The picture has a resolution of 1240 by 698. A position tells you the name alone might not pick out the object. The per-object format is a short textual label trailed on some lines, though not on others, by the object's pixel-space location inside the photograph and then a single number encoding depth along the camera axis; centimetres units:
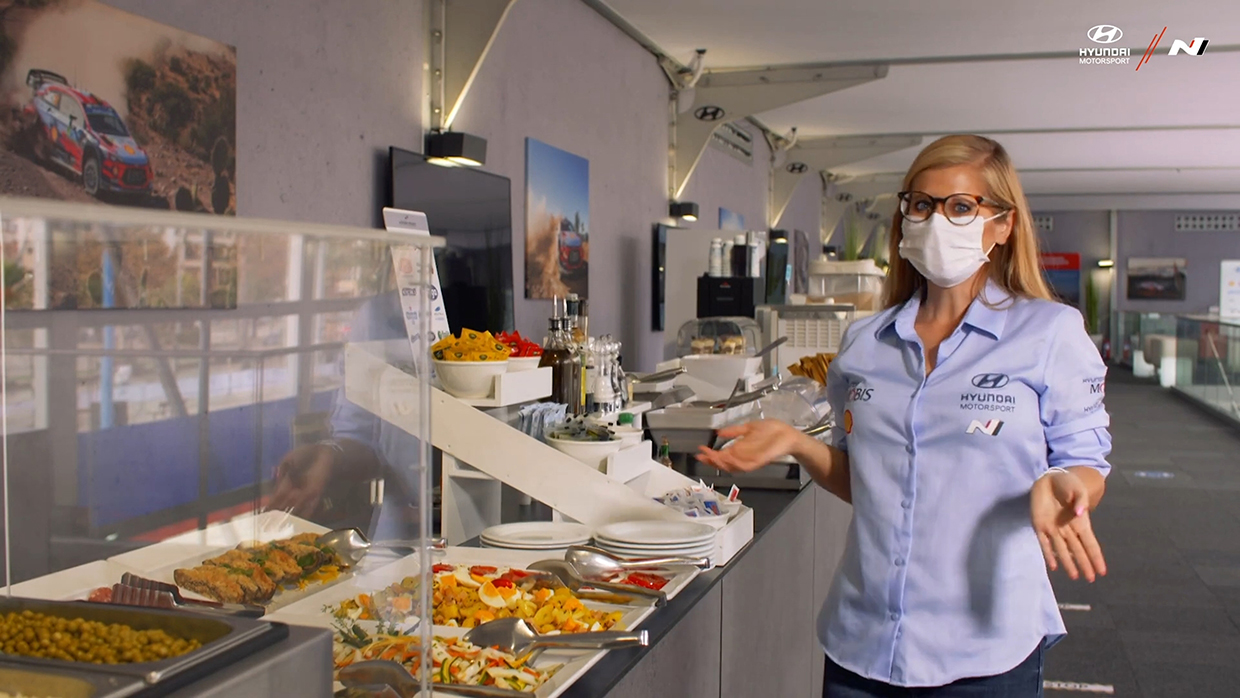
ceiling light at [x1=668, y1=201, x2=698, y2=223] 808
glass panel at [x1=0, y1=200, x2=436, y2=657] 83
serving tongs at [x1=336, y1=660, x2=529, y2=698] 113
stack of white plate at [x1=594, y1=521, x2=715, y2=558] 219
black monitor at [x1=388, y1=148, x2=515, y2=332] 428
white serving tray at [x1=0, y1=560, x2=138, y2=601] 88
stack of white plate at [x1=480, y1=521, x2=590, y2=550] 228
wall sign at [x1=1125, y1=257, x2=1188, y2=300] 2042
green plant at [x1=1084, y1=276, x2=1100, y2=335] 2066
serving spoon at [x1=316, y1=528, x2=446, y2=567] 115
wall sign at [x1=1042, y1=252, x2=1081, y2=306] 2078
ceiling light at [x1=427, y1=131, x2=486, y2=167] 440
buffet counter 173
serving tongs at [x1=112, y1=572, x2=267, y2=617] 93
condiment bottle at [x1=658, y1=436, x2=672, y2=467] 307
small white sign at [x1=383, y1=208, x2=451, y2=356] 117
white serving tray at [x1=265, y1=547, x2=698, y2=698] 109
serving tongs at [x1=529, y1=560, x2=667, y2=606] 192
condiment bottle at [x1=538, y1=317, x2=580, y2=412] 305
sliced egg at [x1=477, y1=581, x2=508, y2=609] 183
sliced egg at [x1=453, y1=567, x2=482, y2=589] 193
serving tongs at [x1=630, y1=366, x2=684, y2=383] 404
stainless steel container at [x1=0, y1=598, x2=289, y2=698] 83
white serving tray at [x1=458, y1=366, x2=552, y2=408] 265
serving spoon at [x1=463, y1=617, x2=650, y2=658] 160
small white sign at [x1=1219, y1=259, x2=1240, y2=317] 2019
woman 158
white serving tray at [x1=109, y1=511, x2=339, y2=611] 95
